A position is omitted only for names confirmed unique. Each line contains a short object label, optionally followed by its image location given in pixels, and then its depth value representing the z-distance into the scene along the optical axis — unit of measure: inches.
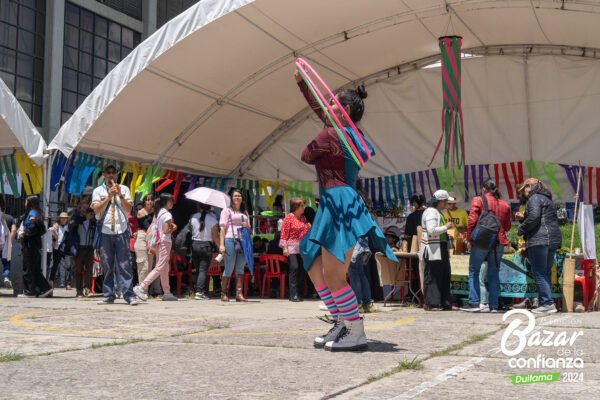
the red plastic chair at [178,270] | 541.3
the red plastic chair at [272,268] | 529.3
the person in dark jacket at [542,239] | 352.8
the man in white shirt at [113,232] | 389.4
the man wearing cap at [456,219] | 445.1
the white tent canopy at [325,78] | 463.2
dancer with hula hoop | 192.5
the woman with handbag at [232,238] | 456.8
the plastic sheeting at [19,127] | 452.4
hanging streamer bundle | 502.6
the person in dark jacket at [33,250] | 467.2
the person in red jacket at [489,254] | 374.6
